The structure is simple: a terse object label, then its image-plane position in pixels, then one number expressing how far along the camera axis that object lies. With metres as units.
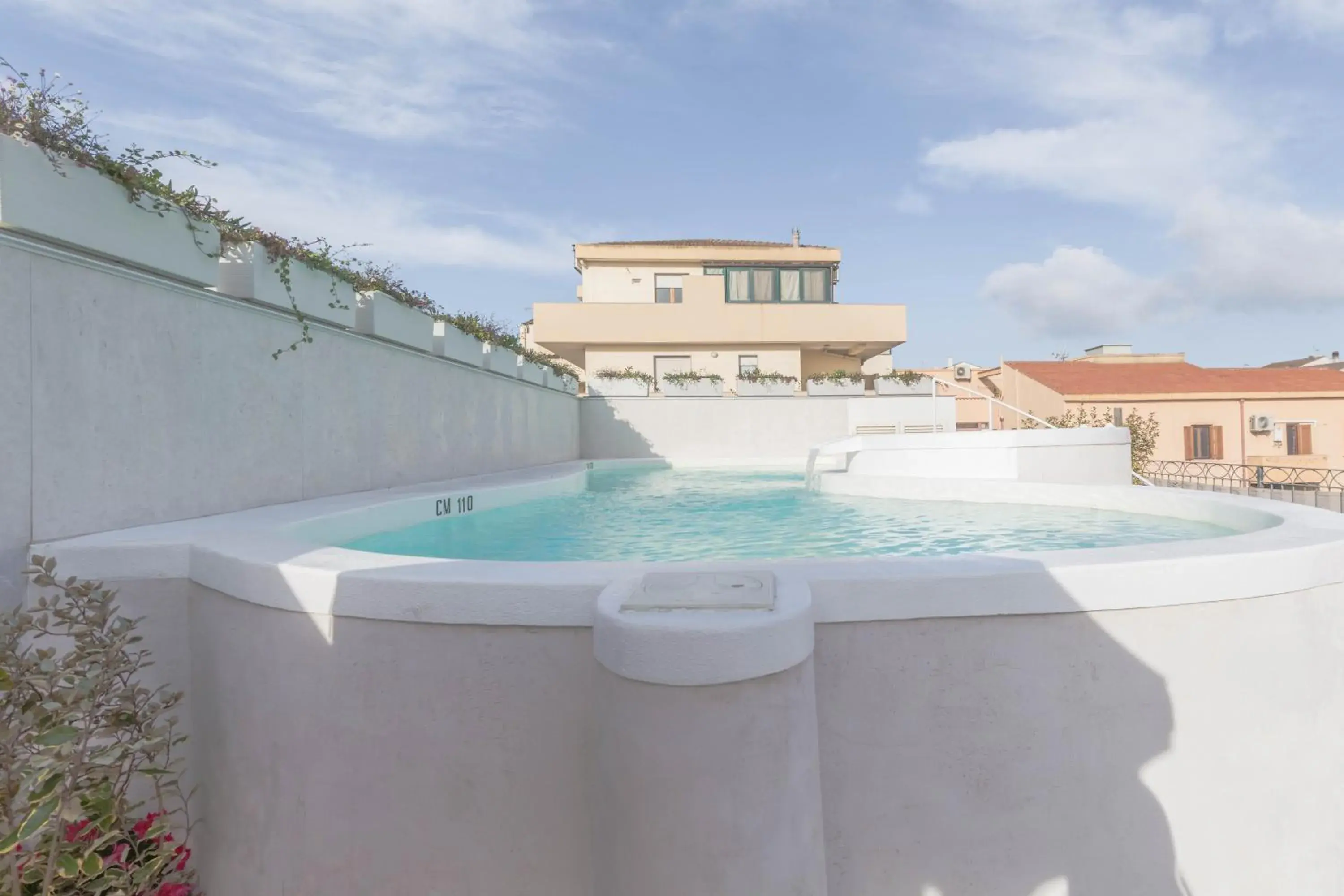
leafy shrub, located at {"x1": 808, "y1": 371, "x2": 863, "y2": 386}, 21.41
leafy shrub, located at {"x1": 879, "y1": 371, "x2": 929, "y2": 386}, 21.30
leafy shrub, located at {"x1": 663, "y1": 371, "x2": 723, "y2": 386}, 20.98
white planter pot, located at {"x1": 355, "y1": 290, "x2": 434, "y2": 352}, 7.83
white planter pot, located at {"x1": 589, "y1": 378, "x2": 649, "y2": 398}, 20.92
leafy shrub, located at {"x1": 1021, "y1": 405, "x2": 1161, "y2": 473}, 18.55
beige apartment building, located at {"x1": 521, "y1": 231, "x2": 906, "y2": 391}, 24.09
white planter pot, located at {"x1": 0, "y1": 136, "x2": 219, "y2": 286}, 3.42
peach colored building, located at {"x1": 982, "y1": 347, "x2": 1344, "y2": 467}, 24.72
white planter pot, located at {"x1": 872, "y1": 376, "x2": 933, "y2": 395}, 21.33
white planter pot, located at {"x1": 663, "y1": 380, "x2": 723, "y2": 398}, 21.02
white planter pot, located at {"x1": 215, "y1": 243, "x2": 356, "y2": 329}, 5.43
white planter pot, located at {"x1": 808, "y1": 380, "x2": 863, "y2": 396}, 21.28
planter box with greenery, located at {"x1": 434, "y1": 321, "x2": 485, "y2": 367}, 9.90
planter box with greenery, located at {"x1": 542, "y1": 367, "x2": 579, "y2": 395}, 16.27
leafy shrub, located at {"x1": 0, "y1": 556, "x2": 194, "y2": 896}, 2.24
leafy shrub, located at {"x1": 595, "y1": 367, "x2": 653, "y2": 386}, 21.06
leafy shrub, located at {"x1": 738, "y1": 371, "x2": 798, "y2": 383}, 21.36
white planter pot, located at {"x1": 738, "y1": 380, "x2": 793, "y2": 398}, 21.25
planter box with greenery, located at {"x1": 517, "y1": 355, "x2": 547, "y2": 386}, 13.97
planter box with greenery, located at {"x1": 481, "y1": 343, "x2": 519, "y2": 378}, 11.78
